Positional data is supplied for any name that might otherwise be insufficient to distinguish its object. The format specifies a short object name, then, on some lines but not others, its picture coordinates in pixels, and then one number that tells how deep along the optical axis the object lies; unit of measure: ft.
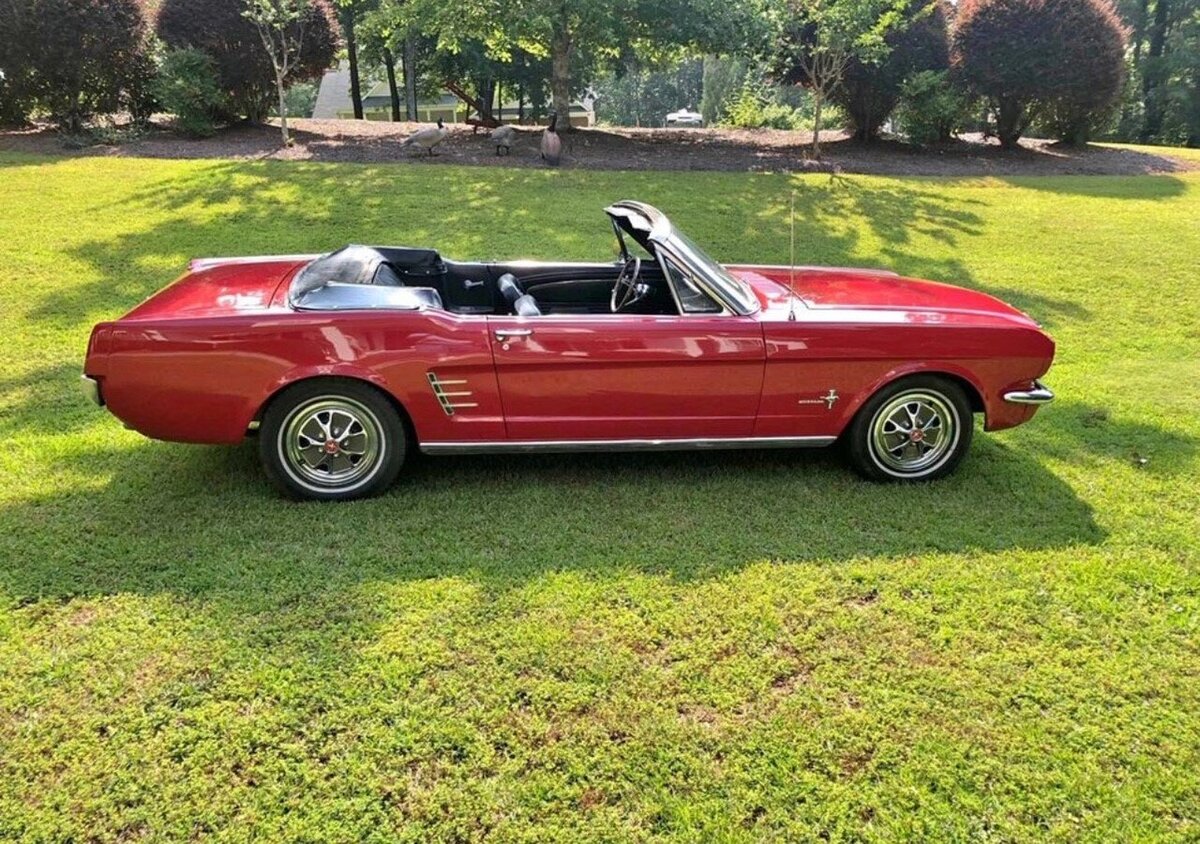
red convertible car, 11.76
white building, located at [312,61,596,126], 130.82
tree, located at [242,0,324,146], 41.86
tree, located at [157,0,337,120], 46.29
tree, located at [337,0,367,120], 68.03
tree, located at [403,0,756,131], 42.73
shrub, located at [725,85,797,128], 81.82
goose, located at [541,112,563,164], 42.37
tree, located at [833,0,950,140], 49.85
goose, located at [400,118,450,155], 43.60
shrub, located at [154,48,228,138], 43.57
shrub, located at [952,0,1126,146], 49.32
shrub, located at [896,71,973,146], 48.32
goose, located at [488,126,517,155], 44.14
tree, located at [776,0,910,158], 41.65
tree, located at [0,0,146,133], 42.16
